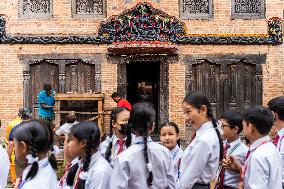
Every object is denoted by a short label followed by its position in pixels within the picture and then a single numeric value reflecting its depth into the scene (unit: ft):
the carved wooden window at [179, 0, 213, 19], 55.62
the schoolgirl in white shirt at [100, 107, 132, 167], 19.39
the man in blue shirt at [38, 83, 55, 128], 48.65
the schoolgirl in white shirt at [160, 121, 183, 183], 21.12
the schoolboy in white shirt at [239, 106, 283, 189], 15.20
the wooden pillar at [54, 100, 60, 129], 47.88
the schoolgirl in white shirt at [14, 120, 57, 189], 12.61
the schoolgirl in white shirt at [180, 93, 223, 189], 15.92
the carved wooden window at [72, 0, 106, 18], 55.06
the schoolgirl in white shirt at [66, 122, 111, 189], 14.42
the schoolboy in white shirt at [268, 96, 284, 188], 18.01
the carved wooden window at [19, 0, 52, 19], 54.70
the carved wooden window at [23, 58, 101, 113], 53.78
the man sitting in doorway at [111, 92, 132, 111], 41.65
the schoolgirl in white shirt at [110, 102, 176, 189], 14.99
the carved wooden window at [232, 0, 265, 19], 55.98
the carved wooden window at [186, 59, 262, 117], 55.16
